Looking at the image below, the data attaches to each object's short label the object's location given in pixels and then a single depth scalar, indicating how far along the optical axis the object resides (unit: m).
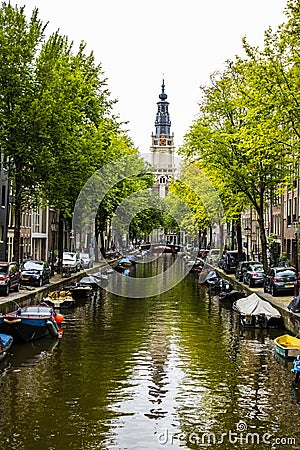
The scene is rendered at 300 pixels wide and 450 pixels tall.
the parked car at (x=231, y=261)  64.75
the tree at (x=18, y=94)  40.78
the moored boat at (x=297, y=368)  20.73
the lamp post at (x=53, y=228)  55.09
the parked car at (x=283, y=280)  39.56
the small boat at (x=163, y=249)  156.38
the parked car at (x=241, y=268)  51.93
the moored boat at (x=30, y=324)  27.31
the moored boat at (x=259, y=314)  32.34
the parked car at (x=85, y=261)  65.36
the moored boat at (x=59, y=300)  38.84
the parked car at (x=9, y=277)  36.56
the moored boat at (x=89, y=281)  48.28
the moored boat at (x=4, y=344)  23.69
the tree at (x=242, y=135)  32.44
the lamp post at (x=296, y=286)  37.19
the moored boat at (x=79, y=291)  44.84
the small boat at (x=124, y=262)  79.61
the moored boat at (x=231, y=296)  44.78
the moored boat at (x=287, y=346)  24.00
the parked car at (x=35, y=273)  43.88
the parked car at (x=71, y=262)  58.69
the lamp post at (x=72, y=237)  61.41
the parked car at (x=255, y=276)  46.75
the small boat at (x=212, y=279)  55.80
